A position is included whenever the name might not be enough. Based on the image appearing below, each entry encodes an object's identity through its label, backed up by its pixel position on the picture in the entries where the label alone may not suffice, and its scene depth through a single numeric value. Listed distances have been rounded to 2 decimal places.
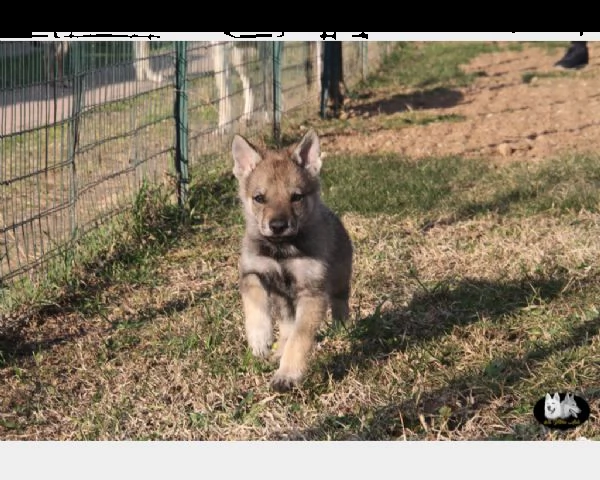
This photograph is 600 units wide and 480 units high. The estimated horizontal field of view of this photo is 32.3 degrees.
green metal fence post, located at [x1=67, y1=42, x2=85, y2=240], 5.74
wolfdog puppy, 4.31
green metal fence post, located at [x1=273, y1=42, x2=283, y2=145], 9.04
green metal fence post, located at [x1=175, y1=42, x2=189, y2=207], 7.00
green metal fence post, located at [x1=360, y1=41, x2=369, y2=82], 11.53
